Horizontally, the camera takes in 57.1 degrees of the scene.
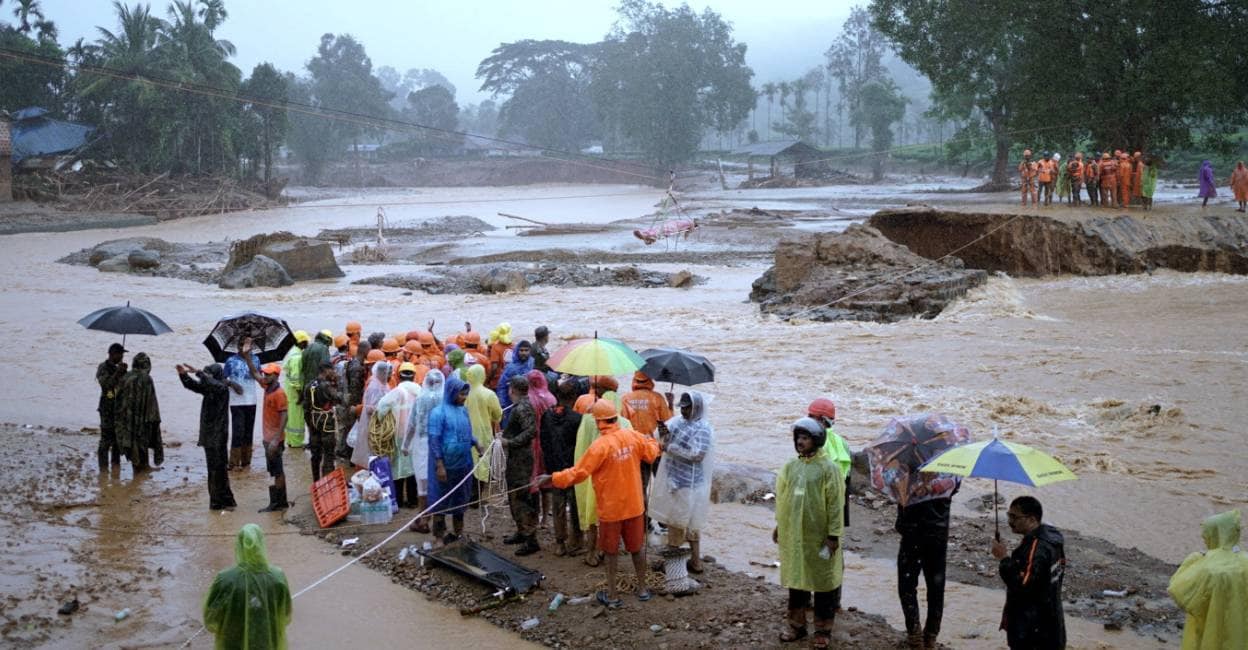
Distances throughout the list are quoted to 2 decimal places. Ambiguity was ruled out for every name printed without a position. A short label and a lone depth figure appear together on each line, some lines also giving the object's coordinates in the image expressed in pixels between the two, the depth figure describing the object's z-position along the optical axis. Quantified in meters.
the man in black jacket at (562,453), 7.84
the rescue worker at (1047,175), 26.73
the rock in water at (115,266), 31.41
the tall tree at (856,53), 96.19
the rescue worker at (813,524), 5.93
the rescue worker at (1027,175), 27.69
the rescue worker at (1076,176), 26.16
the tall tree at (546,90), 90.81
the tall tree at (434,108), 94.75
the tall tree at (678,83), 73.00
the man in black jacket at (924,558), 6.04
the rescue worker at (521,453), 7.88
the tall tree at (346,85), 82.62
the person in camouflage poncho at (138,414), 10.40
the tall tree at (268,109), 57.50
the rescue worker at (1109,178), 25.81
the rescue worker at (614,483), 6.79
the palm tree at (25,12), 61.78
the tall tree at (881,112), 69.77
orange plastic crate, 8.98
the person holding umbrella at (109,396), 10.44
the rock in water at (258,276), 27.81
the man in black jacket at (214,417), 9.22
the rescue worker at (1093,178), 26.06
